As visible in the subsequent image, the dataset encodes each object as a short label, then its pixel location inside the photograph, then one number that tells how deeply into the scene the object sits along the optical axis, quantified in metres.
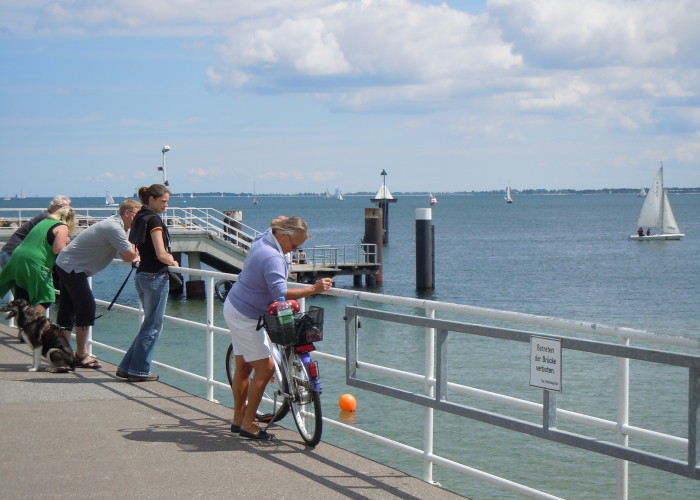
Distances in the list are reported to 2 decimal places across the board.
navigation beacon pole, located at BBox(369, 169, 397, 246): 75.19
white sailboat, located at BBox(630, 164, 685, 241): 92.69
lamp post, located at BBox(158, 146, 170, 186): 44.81
